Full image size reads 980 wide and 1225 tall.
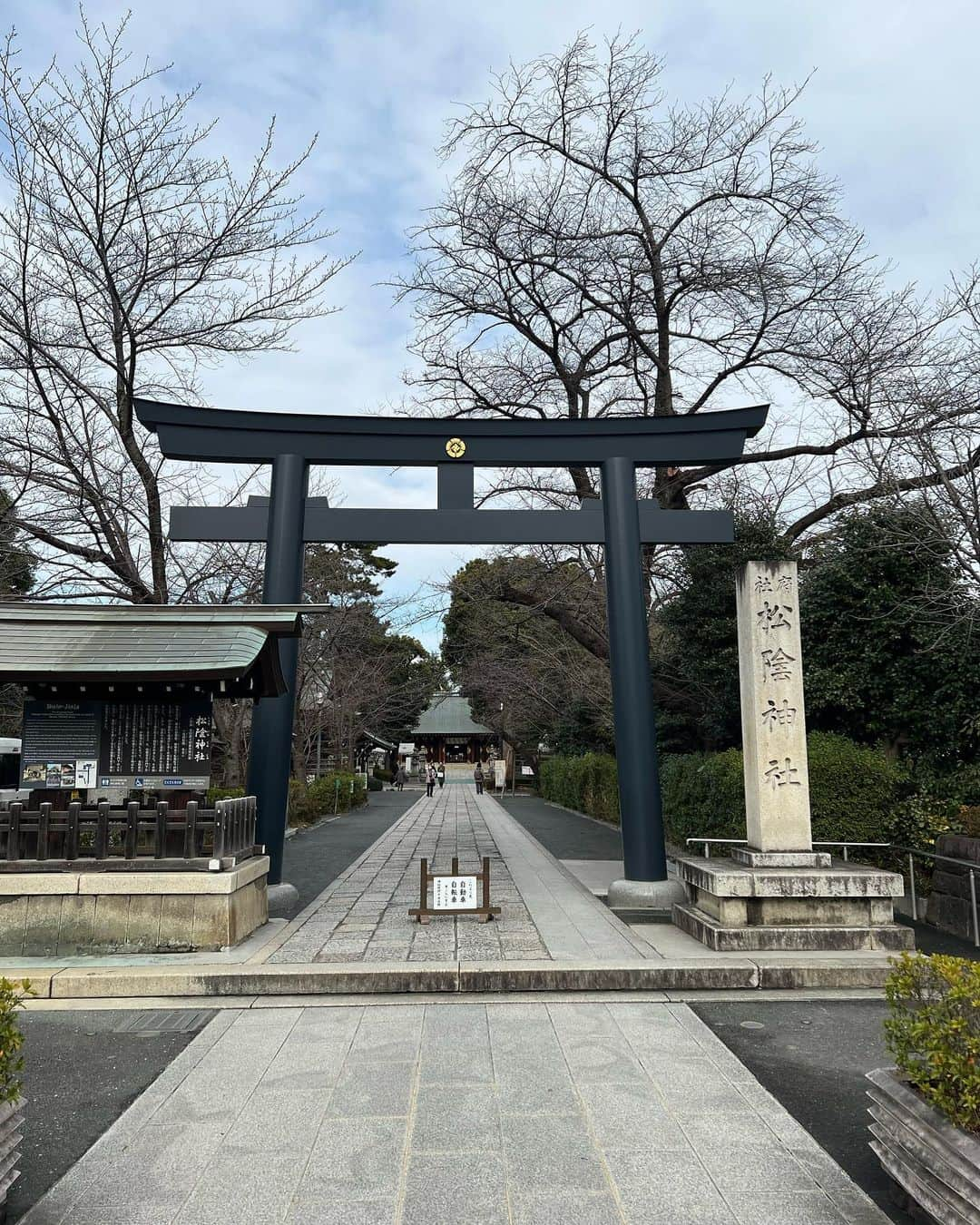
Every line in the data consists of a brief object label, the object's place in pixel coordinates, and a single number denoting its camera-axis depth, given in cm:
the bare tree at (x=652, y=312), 1361
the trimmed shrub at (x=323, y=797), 2212
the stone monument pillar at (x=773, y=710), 813
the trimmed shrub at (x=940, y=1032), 308
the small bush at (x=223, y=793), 1476
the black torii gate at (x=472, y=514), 971
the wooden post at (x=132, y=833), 768
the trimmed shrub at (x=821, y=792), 1067
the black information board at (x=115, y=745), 842
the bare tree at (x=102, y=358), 1023
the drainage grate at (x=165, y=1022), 599
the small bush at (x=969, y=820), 948
